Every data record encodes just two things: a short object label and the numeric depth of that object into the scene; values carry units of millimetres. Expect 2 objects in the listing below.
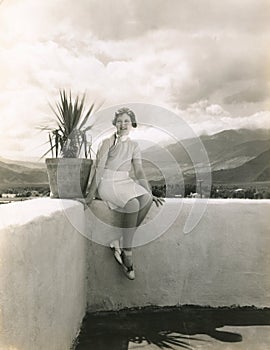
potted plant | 3104
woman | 3201
